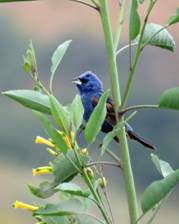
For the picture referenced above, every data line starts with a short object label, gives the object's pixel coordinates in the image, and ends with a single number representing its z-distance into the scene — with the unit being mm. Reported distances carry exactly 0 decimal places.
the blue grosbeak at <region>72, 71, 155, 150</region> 6399
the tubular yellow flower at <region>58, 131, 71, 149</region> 5865
